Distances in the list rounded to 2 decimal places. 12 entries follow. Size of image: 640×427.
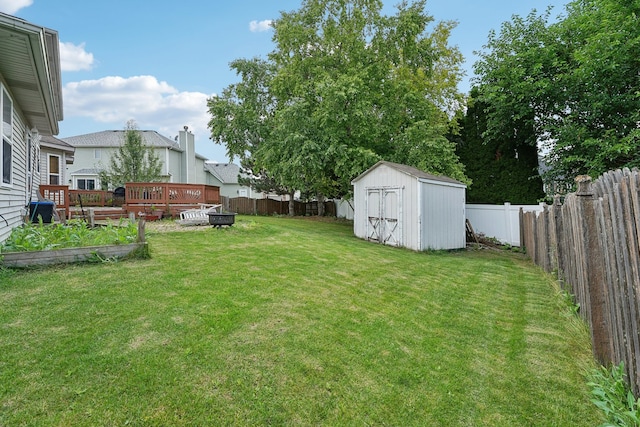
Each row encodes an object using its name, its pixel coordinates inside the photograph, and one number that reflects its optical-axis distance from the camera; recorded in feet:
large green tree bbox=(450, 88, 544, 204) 51.60
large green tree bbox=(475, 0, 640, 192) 37.60
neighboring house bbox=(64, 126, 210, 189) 90.22
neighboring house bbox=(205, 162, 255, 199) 120.16
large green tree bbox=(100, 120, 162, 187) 70.59
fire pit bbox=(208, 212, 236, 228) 31.97
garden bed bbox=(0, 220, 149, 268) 16.26
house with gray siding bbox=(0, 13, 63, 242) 15.61
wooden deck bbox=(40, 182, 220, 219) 43.89
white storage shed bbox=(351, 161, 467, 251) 34.55
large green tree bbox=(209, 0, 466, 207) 48.21
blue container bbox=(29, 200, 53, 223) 29.40
